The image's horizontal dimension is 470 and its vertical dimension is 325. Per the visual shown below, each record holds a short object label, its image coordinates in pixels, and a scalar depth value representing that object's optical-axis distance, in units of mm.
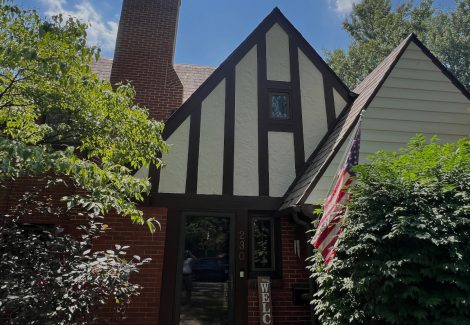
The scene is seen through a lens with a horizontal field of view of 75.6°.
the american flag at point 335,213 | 3764
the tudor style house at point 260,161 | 5789
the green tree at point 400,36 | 19453
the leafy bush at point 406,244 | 2891
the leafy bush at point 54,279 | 2910
